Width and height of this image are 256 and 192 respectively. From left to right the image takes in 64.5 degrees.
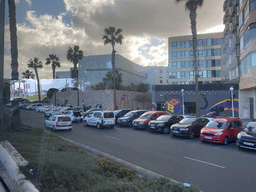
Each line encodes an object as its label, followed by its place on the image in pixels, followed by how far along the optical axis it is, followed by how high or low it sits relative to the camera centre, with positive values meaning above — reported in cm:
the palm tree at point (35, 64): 4841 +792
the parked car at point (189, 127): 1492 -238
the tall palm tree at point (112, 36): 3431 +1026
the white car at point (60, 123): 1781 -231
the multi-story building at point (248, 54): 2062 +440
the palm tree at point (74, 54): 4350 +912
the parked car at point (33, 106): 4695 -213
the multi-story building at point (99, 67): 6000 +917
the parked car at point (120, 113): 2423 -205
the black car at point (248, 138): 1077 -232
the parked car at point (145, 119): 1919 -224
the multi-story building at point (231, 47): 3167 +831
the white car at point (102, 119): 1986 -225
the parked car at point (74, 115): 2509 -232
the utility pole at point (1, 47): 925 +233
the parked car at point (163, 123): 1719 -234
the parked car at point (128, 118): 2150 -237
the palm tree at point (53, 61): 5122 +915
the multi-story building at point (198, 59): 3982 +746
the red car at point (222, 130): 1276 -227
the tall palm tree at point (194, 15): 2088 +854
